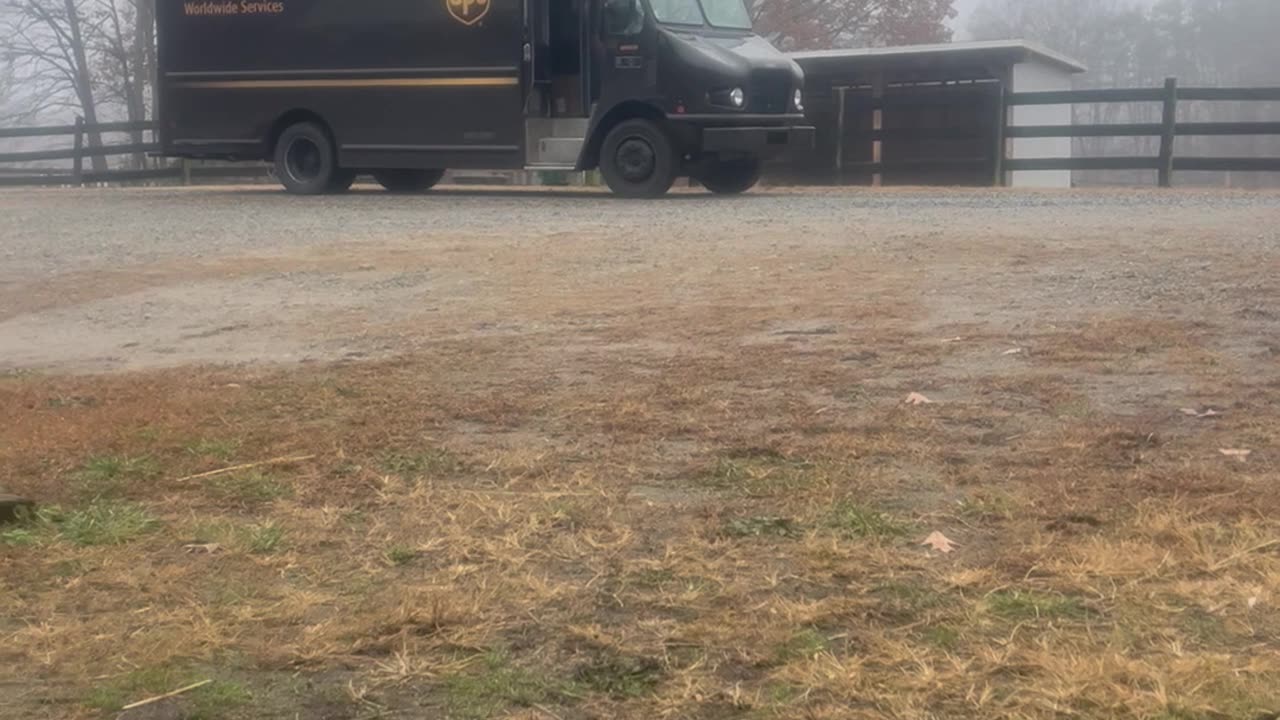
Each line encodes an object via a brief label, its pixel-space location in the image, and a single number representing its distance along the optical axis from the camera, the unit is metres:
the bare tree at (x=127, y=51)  43.19
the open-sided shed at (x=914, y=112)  22.77
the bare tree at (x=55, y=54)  43.44
